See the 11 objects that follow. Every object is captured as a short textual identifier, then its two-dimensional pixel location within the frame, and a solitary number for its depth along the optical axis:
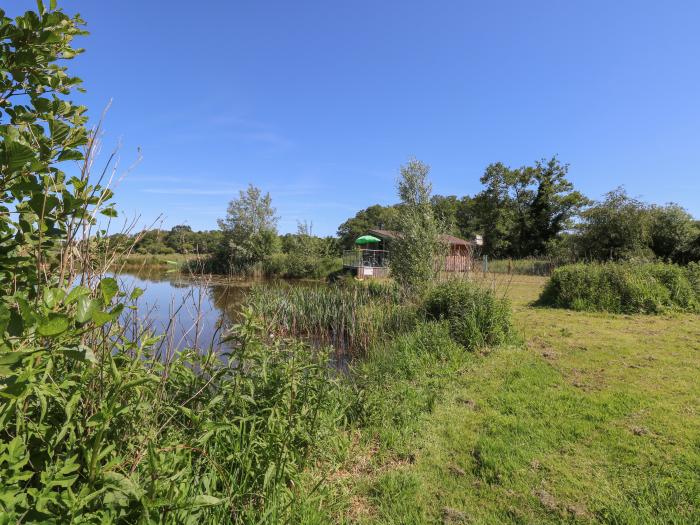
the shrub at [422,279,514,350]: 6.94
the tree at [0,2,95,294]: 1.33
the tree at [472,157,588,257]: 38.03
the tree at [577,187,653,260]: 24.02
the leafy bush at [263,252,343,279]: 30.94
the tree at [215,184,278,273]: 36.84
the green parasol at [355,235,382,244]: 26.28
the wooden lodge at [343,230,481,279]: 25.80
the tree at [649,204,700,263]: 23.66
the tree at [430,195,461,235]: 49.34
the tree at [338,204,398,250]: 64.75
